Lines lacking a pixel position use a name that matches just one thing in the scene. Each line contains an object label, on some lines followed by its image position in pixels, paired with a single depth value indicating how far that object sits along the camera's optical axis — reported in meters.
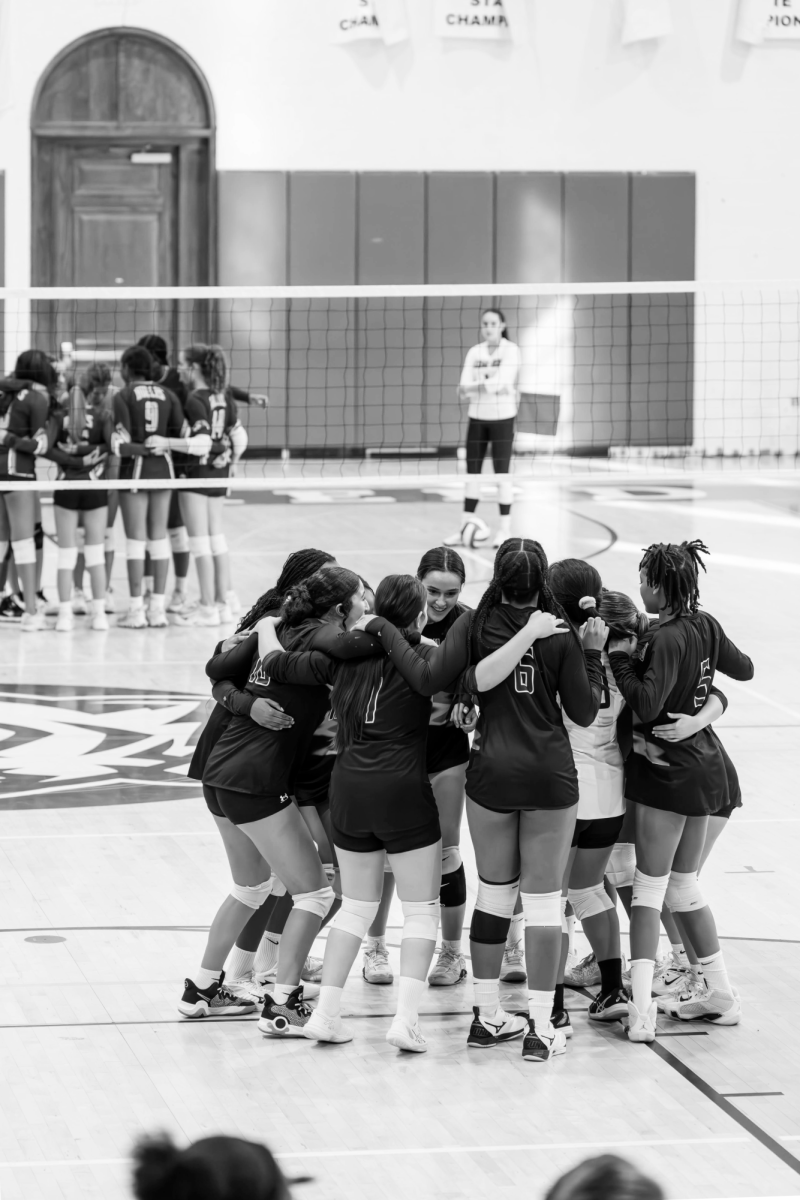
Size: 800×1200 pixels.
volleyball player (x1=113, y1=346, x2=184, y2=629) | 19.78
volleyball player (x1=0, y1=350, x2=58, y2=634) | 19.36
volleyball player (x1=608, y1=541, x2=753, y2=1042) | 9.03
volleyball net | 36.44
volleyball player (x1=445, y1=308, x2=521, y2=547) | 25.00
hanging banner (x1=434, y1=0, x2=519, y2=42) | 36.09
